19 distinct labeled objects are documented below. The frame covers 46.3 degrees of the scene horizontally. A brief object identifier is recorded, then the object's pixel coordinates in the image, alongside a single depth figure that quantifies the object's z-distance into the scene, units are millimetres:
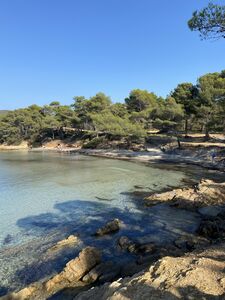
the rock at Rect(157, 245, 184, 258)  8094
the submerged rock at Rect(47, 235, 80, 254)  9347
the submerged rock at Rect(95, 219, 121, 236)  10672
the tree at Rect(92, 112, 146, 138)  43703
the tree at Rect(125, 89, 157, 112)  57344
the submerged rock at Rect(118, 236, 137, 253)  9062
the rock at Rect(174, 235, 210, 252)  8849
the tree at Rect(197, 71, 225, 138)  34825
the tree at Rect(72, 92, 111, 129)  59500
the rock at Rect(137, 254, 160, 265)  7709
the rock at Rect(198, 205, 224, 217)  12600
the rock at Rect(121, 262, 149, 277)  7139
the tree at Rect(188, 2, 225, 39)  10523
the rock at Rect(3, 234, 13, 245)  10398
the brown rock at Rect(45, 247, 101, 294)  6939
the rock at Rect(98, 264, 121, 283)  7016
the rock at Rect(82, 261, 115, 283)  7057
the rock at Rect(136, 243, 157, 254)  8759
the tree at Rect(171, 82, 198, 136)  41500
